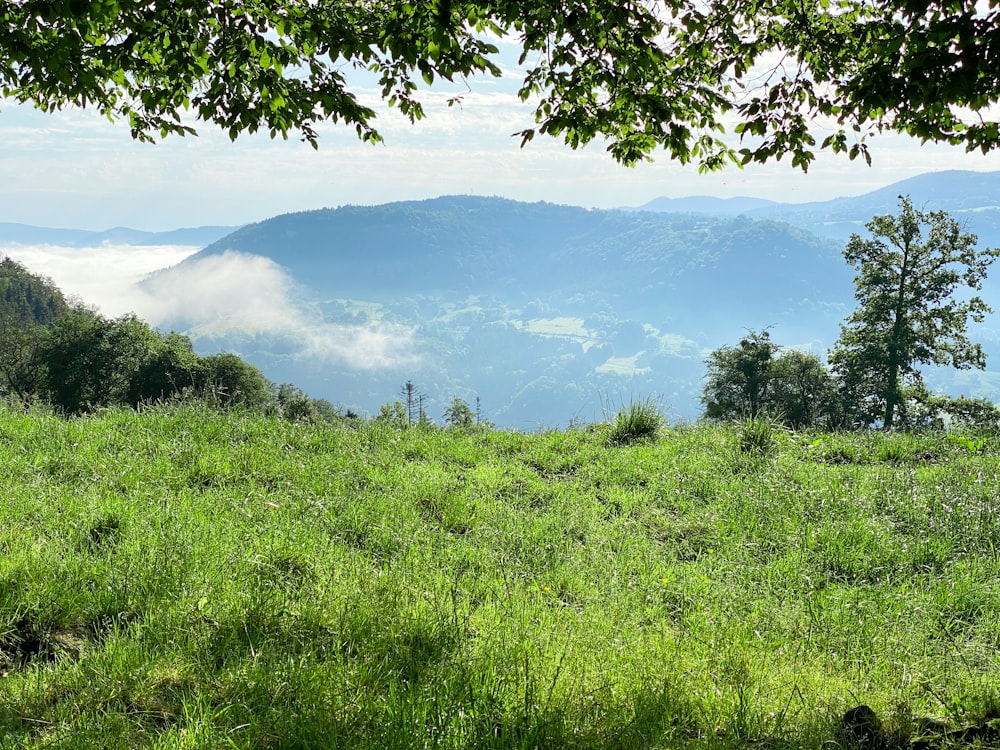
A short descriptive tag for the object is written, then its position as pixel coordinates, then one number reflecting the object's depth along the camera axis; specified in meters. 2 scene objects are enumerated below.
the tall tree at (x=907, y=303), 40.38
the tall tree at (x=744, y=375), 55.34
